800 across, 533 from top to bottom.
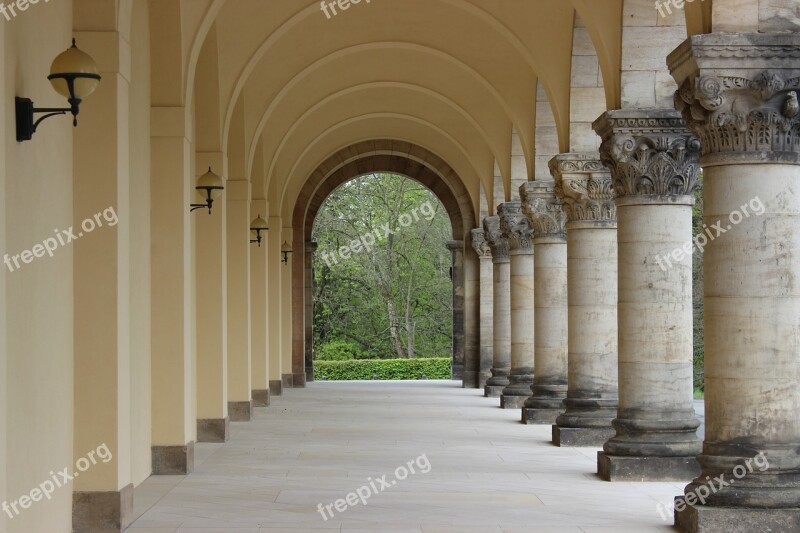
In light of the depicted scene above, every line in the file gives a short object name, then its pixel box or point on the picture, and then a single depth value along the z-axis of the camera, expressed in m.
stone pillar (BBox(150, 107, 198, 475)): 13.29
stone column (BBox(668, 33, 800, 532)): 8.92
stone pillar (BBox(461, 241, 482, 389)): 32.75
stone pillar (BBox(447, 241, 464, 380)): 34.81
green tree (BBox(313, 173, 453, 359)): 53.41
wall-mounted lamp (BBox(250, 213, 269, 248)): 22.04
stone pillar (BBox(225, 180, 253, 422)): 19.70
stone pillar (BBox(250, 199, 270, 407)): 24.02
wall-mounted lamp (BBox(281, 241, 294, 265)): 29.19
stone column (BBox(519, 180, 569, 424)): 19.42
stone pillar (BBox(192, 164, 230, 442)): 16.33
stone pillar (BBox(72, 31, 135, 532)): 9.60
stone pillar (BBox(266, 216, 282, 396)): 27.66
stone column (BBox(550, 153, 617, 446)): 15.79
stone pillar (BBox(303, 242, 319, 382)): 34.97
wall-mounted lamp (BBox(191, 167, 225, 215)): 14.89
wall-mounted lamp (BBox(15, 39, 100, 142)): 7.80
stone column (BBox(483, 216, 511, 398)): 27.33
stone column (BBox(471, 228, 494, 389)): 31.73
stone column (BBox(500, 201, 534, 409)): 22.89
